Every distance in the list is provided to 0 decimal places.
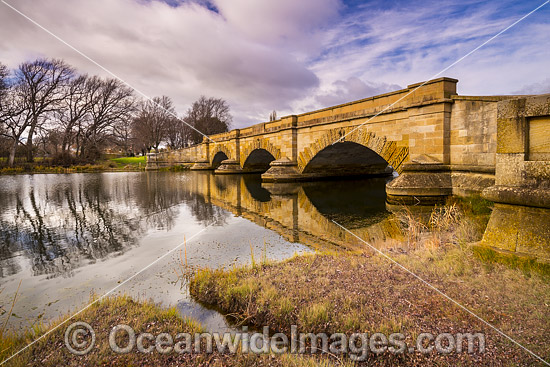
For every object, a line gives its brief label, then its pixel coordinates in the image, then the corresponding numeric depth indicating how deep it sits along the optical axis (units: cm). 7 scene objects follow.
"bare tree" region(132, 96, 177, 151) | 5047
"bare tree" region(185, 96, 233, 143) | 5468
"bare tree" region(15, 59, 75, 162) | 3250
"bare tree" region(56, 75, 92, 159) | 3610
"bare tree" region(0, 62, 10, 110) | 2895
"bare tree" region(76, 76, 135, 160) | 3884
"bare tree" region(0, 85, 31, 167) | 3142
